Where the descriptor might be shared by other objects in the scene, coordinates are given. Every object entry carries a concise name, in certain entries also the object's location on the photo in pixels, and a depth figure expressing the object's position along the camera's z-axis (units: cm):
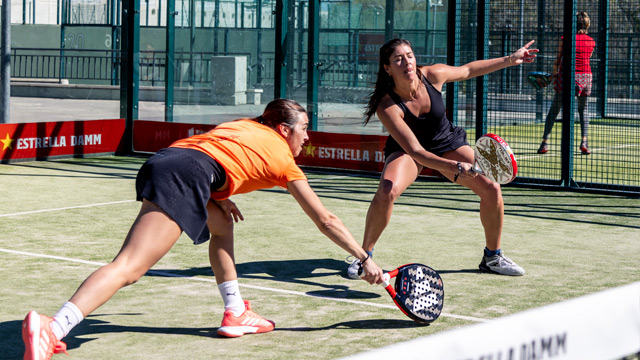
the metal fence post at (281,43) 1341
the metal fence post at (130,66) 1466
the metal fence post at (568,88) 1102
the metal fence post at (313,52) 1315
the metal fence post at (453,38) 1188
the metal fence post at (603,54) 1516
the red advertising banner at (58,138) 1309
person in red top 1241
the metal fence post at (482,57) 1151
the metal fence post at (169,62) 1452
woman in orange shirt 428
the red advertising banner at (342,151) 1264
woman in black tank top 641
